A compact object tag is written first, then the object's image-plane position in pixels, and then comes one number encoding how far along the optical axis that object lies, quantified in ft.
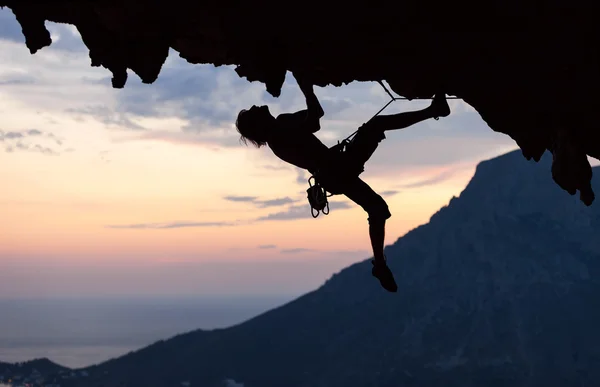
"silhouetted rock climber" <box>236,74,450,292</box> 28.02
